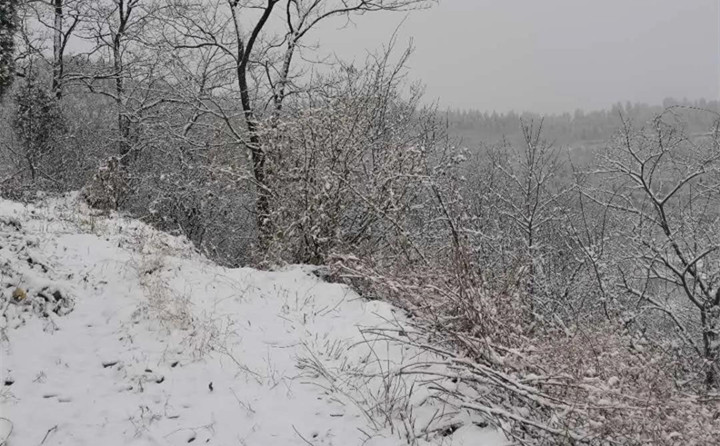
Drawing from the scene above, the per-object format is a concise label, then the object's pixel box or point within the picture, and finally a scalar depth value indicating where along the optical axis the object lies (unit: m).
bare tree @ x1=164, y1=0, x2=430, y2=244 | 11.27
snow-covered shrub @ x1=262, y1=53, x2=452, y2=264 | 7.23
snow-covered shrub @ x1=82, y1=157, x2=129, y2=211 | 8.93
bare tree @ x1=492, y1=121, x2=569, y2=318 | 12.51
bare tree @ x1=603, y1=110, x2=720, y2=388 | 9.70
